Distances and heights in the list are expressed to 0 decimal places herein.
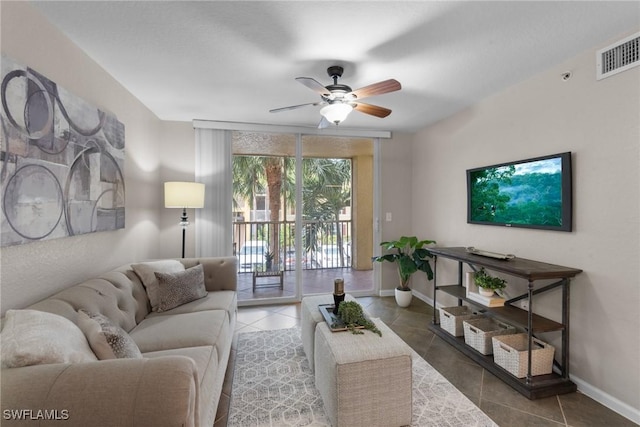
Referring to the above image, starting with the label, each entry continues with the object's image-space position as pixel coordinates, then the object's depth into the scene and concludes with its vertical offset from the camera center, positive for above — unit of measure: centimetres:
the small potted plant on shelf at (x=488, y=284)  249 -64
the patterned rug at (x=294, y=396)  179 -130
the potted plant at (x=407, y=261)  359 -64
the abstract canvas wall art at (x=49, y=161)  144 +31
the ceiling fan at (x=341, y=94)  204 +90
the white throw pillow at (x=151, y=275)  234 -53
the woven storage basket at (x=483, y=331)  246 -108
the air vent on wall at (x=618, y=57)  180 +103
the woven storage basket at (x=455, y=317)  282 -106
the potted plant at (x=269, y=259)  430 -72
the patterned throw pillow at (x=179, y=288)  235 -66
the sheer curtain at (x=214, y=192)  379 +26
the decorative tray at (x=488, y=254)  244 -38
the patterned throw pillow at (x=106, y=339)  131 -60
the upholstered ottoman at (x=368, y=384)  159 -98
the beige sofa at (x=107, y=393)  92 -60
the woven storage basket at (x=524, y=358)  211 -110
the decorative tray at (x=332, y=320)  194 -79
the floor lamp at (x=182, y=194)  319 +20
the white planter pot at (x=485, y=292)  250 -71
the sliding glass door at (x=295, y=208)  411 +6
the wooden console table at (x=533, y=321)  202 -84
